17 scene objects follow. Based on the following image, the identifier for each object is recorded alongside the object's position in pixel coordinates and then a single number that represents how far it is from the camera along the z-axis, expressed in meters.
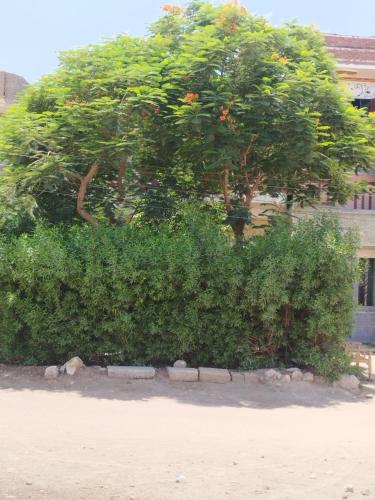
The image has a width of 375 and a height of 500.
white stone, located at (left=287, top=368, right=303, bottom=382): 10.03
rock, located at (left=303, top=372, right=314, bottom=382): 10.07
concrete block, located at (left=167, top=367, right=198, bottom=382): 9.74
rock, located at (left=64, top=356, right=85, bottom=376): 9.63
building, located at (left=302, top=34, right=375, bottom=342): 18.06
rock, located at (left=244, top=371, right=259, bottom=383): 9.92
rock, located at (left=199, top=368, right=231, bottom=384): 9.79
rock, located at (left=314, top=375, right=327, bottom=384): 10.14
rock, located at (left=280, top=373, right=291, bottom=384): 9.90
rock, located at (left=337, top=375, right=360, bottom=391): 10.20
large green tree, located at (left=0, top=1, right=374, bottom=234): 10.19
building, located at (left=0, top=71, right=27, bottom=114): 17.08
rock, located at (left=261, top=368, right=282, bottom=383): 9.91
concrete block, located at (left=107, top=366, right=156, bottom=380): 9.69
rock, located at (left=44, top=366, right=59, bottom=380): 9.59
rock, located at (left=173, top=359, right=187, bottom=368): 10.19
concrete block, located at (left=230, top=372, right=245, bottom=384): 9.88
